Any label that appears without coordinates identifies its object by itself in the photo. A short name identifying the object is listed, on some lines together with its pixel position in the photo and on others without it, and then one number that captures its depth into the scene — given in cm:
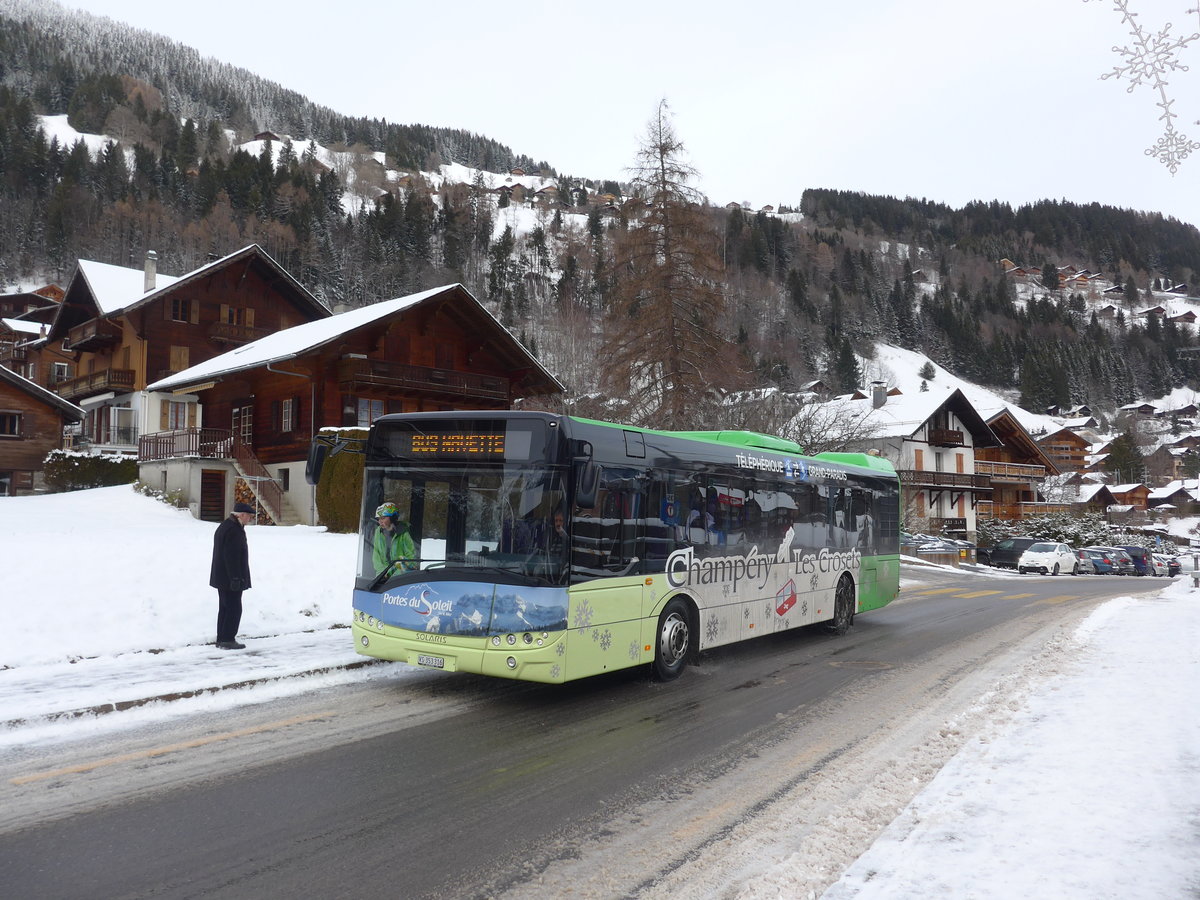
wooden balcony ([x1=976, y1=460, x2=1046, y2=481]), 6461
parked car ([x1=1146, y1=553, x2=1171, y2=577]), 4547
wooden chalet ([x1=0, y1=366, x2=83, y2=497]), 3569
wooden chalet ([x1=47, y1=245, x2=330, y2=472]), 4341
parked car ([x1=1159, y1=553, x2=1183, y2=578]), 4728
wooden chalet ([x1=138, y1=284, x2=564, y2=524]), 3066
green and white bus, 749
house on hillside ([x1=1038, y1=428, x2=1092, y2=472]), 11044
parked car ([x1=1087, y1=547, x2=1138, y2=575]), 4221
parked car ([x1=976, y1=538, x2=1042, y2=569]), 4084
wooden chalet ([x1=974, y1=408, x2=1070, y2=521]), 6500
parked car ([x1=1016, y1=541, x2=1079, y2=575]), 3816
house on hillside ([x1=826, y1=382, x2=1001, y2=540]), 5569
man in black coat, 994
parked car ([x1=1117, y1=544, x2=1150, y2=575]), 4450
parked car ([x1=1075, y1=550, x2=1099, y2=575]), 4053
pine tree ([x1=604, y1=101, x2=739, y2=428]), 2847
